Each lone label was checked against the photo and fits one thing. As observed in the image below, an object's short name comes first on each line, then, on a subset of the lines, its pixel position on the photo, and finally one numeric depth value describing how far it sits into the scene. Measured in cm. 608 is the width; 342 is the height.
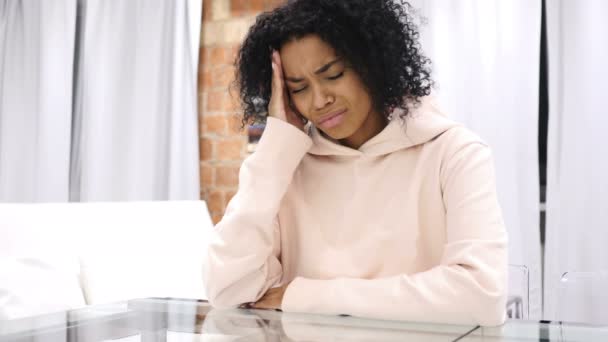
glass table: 87
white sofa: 210
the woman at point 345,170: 135
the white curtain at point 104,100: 349
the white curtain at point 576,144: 270
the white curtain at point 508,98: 282
